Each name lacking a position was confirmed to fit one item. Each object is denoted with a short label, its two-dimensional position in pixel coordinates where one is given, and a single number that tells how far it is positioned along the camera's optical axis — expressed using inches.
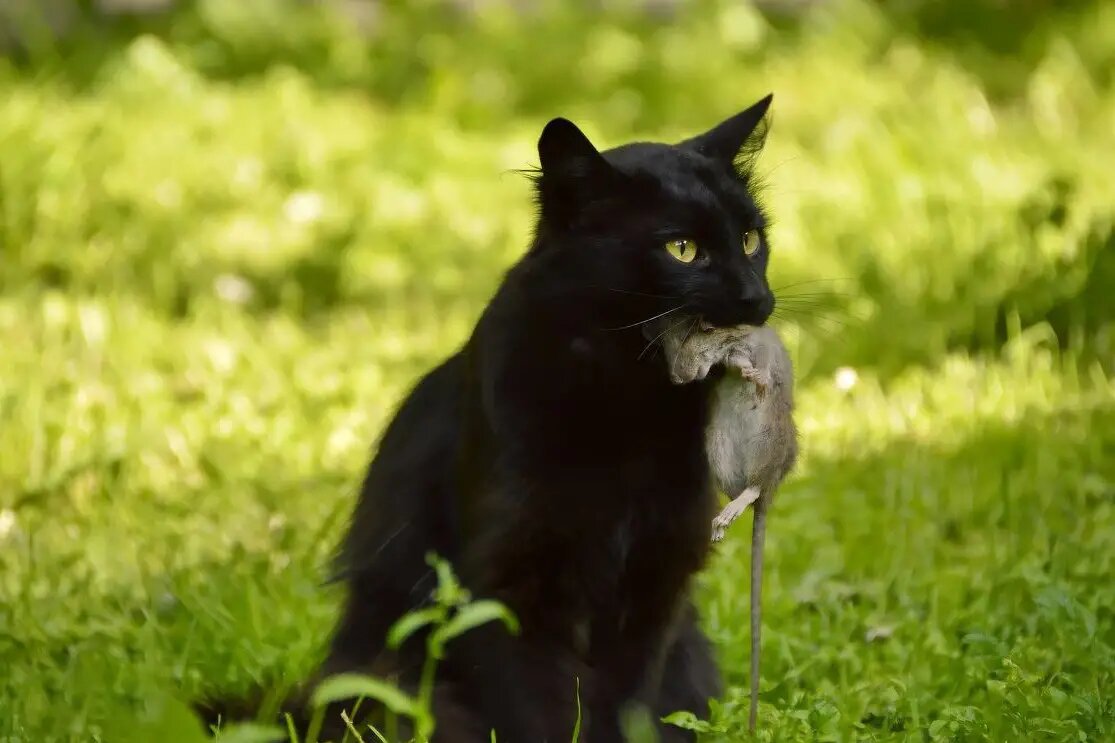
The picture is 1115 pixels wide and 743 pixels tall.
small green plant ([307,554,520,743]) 252.4
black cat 262.2
